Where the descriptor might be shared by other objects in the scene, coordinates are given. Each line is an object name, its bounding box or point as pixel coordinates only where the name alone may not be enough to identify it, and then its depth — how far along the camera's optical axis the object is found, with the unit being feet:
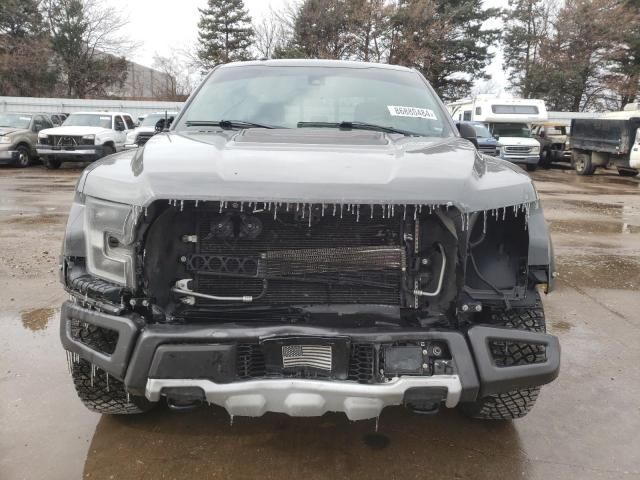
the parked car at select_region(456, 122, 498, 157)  52.73
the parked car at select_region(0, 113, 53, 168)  53.52
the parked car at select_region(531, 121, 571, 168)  72.38
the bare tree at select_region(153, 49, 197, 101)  139.33
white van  65.67
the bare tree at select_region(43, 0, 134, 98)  120.98
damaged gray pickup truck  6.70
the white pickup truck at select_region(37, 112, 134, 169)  52.24
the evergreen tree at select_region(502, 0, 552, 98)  120.57
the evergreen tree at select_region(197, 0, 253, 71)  136.05
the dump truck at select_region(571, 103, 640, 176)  52.85
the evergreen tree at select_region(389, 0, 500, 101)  106.11
